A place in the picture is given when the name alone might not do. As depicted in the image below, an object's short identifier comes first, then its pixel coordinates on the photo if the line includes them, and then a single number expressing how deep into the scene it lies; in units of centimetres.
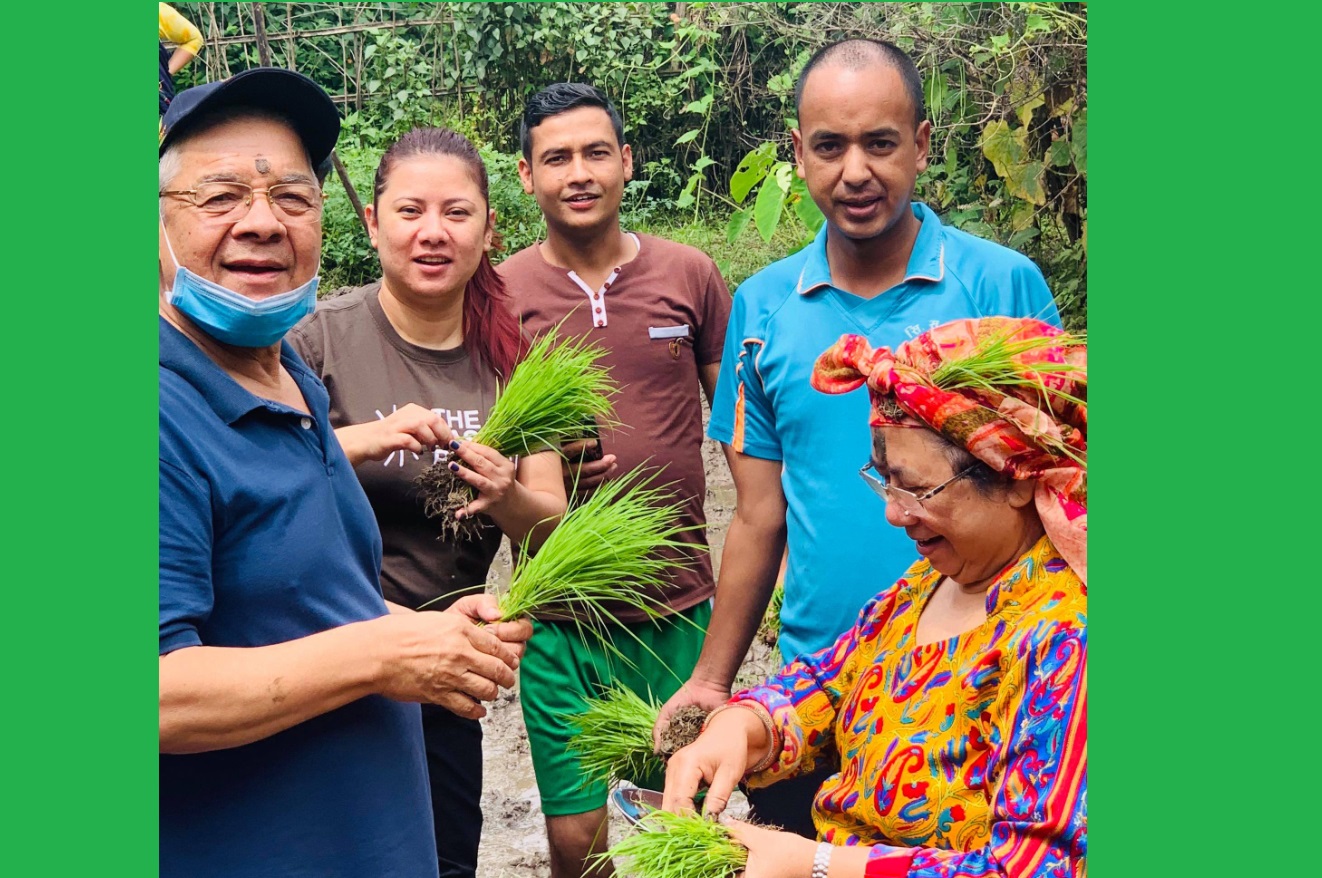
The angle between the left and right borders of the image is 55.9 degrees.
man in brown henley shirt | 299
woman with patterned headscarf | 168
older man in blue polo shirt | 171
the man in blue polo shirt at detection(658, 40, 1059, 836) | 253
